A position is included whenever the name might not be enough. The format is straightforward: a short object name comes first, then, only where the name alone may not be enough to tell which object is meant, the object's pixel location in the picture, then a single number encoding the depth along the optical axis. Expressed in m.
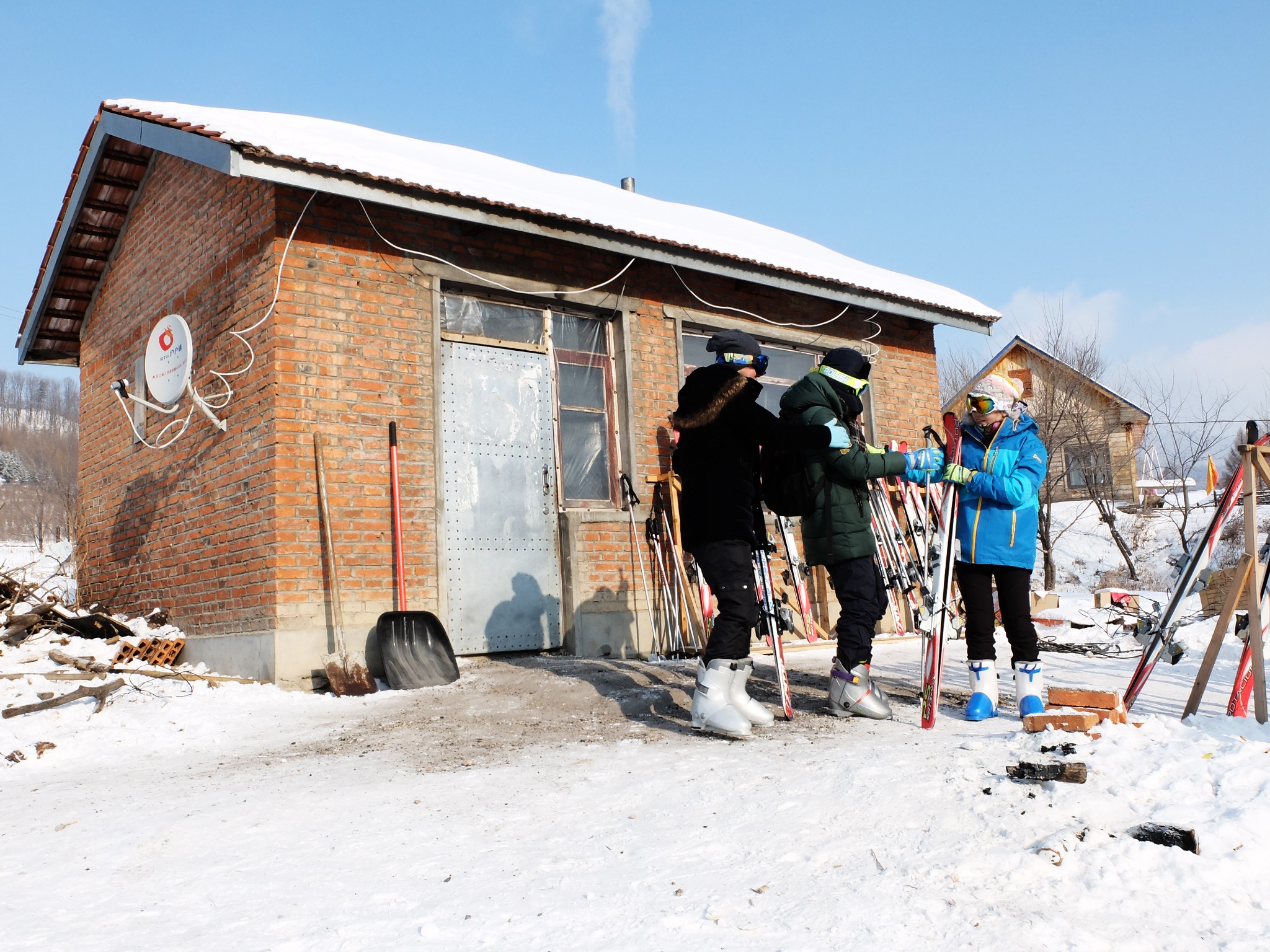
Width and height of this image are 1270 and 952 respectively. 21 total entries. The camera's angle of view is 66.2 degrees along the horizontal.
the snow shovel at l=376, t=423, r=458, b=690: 6.40
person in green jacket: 4.81
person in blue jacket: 4.82
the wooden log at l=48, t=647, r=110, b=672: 6.80
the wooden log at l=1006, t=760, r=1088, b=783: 3.19
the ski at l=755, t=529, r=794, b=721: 4.90
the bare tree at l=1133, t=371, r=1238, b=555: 24.08
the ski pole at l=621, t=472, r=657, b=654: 8.12
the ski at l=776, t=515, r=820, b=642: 5.37
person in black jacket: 4.60
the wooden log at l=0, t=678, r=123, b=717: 5.70
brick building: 6.80
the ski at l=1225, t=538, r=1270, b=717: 4.74
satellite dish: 7.41
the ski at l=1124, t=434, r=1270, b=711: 4.61
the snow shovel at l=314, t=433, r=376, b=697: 6.30
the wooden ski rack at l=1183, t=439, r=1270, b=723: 4.52
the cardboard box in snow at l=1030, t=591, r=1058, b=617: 10.73
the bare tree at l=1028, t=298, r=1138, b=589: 23.02
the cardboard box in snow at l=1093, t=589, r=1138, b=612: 10.37
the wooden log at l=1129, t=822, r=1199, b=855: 2.70
